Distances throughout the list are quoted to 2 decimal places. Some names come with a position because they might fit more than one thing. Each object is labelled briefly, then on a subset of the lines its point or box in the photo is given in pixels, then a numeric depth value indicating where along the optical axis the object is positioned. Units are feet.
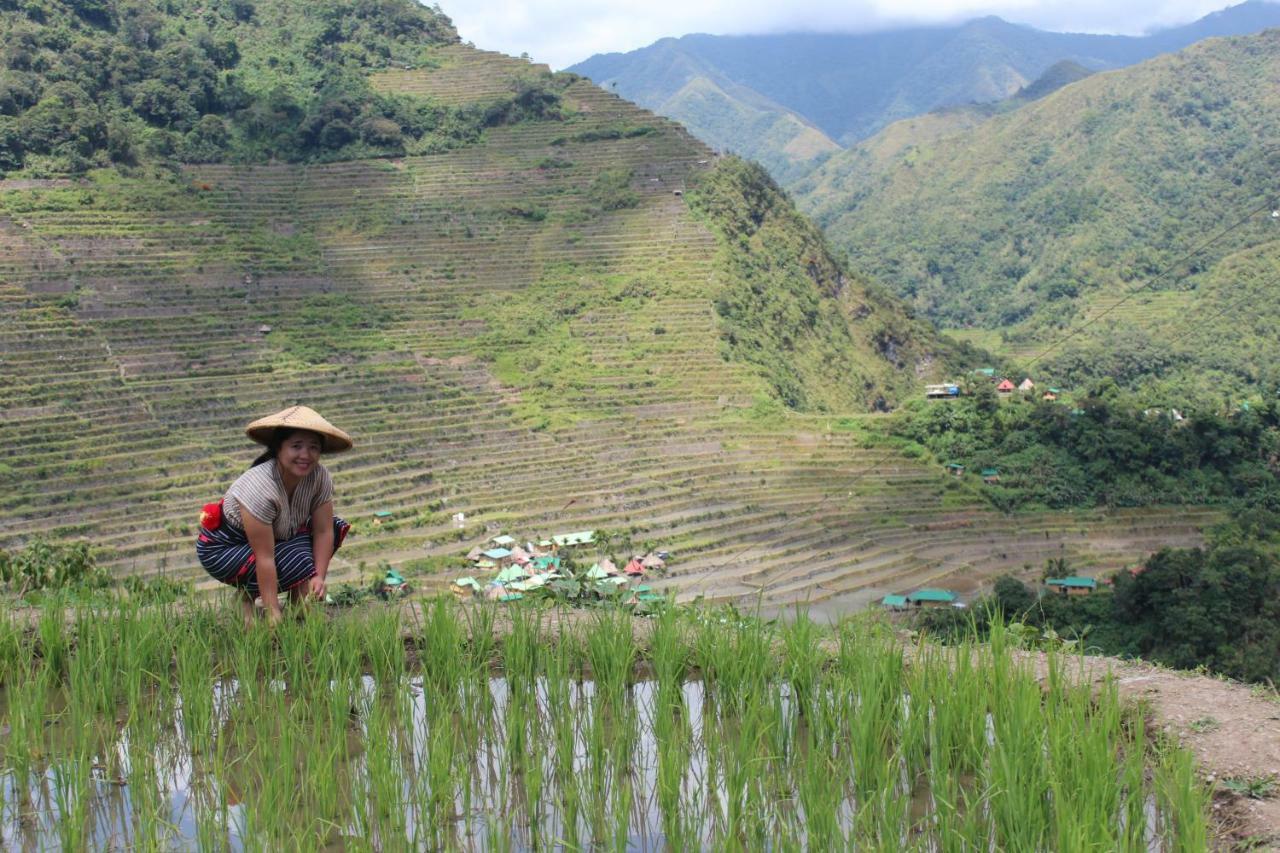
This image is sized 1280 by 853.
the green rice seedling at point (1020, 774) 9.57
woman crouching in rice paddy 13.25
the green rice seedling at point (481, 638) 13.52
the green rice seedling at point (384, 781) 10.09
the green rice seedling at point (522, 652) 13.03
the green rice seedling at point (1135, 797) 9.36
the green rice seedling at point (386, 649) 13.30
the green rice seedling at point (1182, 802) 9.05
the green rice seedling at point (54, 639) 13.52
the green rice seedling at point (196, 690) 11.68
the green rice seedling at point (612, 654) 12.84
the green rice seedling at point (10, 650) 13.35
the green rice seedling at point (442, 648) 13.14
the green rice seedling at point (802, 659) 12.74
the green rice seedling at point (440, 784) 10.18
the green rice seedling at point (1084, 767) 9.11
